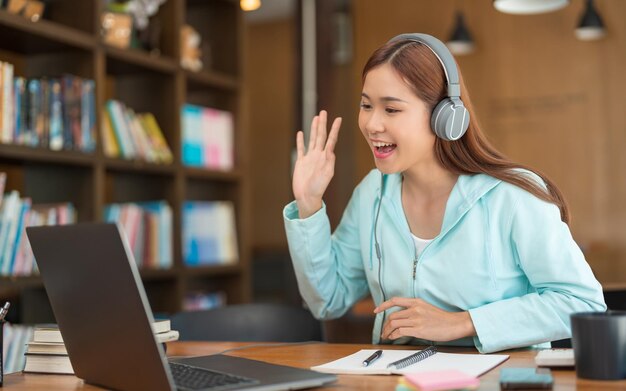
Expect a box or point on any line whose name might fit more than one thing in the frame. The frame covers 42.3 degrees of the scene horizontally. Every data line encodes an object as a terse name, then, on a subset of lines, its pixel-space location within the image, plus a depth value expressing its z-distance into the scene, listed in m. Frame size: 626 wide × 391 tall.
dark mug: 1.17
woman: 1.56
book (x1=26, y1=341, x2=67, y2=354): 1.48
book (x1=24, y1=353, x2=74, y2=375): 1.47
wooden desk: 1.20
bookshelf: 3.08
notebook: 1.32
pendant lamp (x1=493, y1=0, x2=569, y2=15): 3.29
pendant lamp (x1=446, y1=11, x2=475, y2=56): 5.80
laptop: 1.11
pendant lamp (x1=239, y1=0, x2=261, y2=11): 2.90
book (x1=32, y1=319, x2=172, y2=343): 1.49
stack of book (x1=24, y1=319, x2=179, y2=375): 1.47
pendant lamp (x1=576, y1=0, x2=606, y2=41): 5.30
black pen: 1.40
